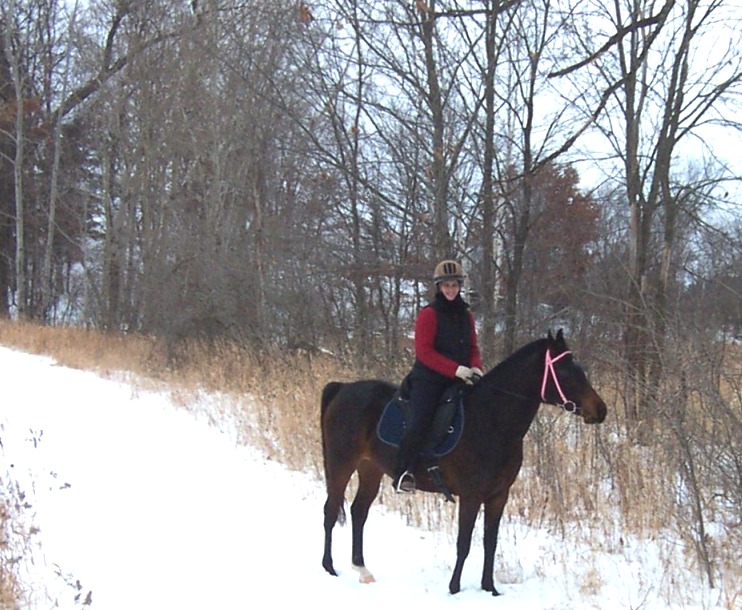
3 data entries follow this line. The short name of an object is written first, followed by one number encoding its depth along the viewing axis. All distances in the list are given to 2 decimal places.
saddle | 5.67
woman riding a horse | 5.69
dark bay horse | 5.37
